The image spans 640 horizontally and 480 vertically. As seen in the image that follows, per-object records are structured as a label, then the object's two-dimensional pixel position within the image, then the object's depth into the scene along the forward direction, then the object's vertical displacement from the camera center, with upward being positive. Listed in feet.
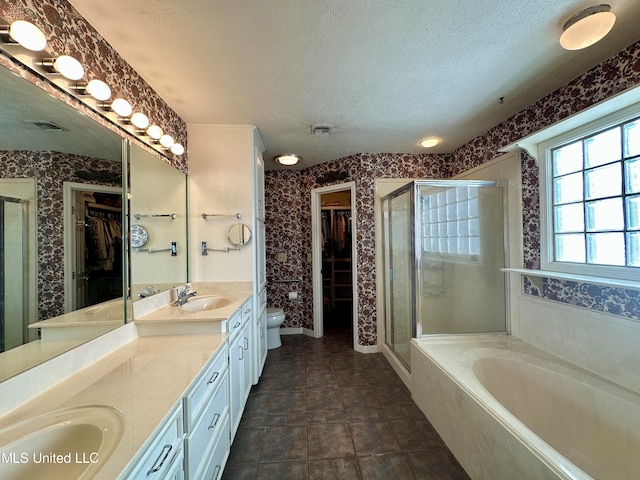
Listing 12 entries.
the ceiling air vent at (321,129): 7.58 +3.49
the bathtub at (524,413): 3.80 -3.19
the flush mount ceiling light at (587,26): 3.77 +3.28
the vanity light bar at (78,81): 2.94 +2.45
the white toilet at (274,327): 10.12 -3.43
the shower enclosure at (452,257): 7.42 -0.52
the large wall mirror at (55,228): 2.83 +0.25
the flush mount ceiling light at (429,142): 8.70 +3.51
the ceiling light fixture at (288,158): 9.62 +3.26
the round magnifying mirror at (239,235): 7.41 +0.25
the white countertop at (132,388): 2.33 -1.77
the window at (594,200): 4.72 +0.83
